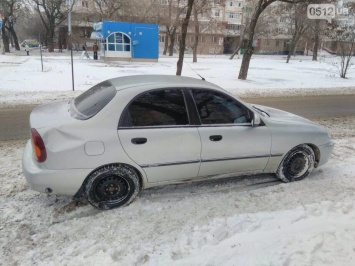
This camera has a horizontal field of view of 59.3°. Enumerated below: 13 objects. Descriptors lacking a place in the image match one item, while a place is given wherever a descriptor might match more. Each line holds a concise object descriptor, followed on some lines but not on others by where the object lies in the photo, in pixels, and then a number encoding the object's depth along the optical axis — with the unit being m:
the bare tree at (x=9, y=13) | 35.28
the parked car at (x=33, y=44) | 61.36
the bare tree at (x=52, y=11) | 38.67
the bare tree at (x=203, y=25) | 25.44
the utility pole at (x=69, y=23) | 9.74
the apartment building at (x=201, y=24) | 38.81
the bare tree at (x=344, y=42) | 17.92
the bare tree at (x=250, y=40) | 15.44
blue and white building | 28.22
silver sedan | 3.31
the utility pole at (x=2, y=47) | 33.99
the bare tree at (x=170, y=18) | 36.87
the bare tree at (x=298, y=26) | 34.23
